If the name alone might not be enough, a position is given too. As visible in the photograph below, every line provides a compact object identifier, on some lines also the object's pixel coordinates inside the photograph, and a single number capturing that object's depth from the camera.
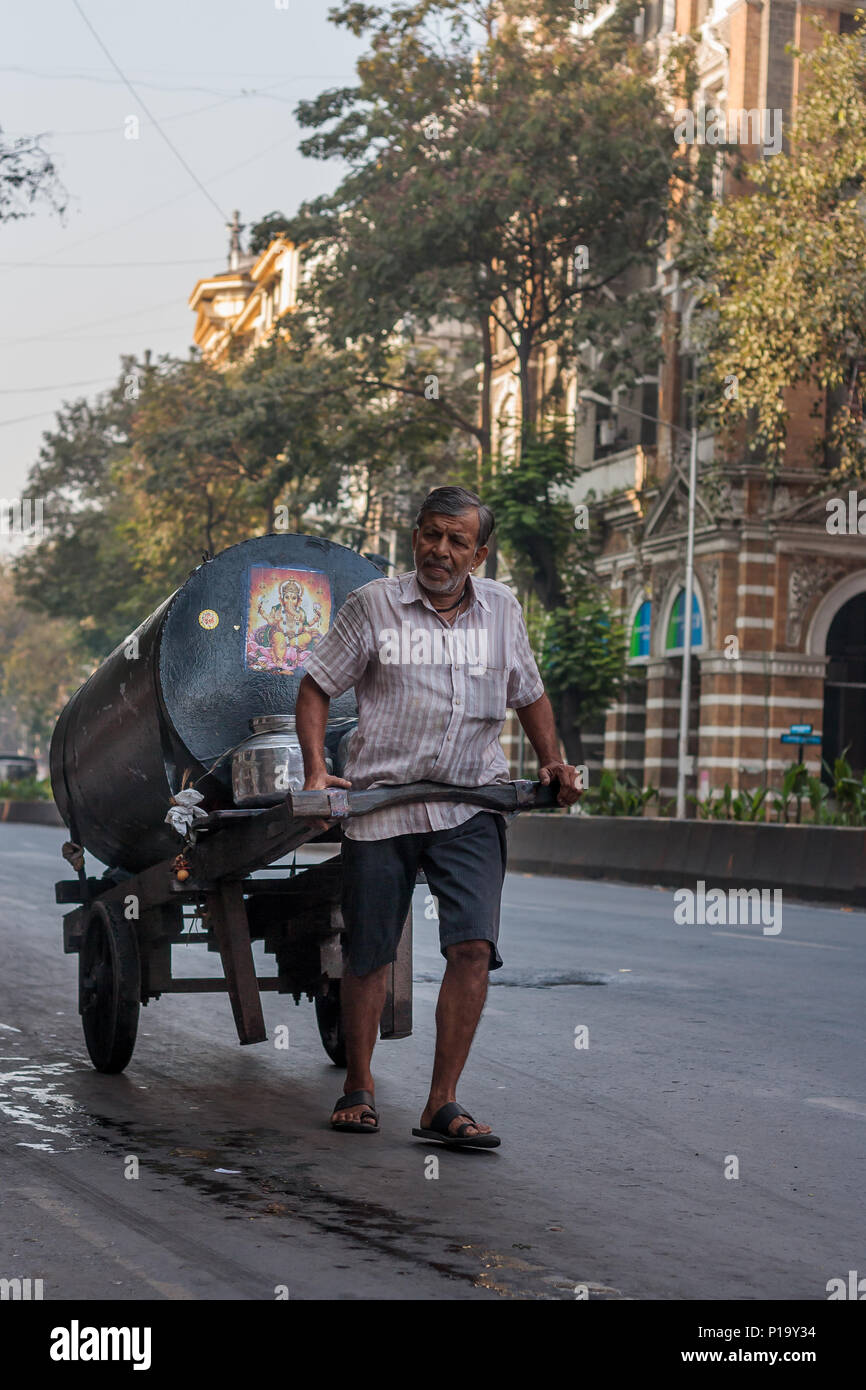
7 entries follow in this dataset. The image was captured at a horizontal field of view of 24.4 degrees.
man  6.30
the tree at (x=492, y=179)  38.47
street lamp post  39.31
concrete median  21.36
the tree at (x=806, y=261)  29.94
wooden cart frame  6.46
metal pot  6.95
